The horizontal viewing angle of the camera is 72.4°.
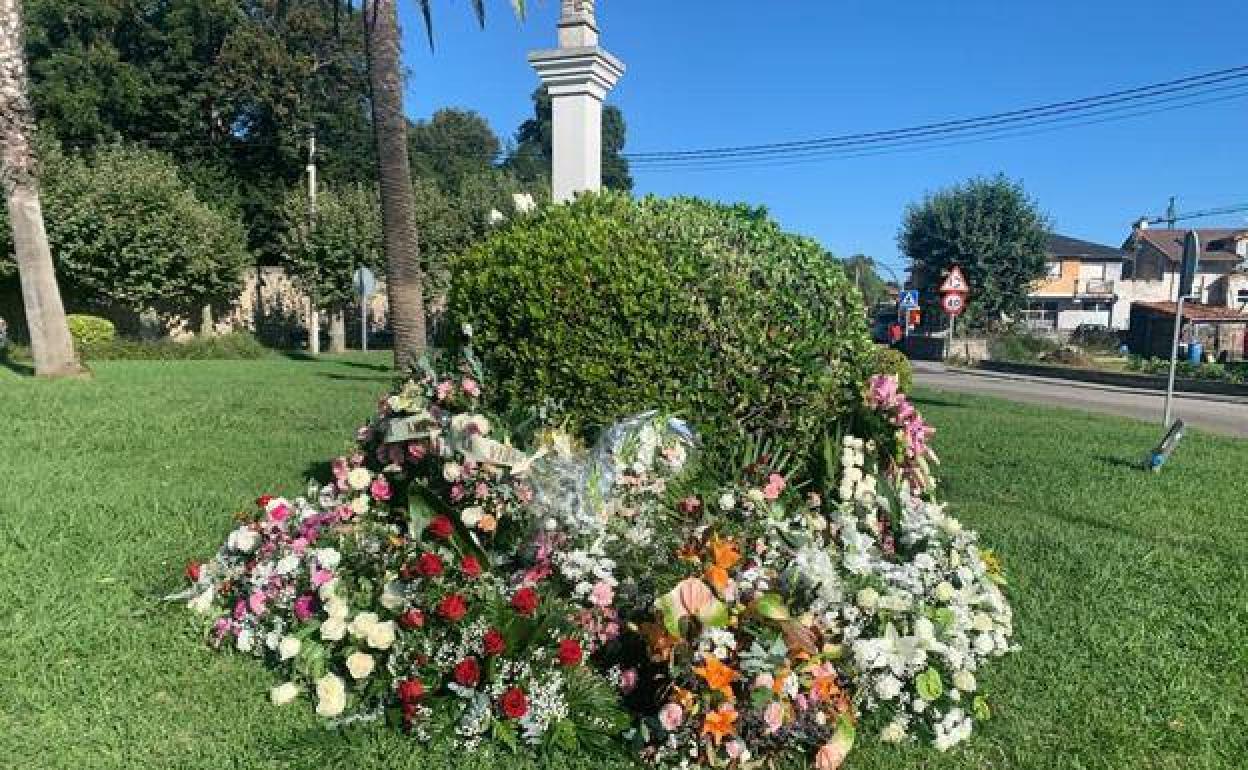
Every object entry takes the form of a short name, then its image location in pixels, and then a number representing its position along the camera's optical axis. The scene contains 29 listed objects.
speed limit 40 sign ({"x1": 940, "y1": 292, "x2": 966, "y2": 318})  17.75
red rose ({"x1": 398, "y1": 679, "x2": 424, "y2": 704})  2.75
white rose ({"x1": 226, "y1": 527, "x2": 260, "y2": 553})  3.64
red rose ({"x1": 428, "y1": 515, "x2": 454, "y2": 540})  3.31
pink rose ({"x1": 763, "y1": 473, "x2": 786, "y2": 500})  3.58
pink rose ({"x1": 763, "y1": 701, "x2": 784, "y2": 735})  2.52
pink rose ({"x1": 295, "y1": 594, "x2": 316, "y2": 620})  3.15
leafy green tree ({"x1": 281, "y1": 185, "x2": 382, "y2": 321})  27.89
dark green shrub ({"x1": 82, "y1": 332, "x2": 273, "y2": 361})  20.58
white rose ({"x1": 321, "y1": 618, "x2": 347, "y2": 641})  2.93
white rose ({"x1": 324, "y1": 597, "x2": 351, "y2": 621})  2.97
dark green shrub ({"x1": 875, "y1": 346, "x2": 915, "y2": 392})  7.93
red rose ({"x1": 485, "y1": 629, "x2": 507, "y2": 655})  2.78
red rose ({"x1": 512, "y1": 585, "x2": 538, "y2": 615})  2.87
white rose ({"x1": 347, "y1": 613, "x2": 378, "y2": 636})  2.89
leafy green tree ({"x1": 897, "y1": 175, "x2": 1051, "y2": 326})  36.84
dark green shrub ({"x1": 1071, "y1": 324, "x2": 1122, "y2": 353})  39.56
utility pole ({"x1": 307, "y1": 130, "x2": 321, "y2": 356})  28.22
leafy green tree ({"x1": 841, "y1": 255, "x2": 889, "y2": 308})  89.00
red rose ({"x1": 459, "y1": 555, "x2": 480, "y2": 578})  3.16
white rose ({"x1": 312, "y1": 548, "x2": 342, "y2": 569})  3.28
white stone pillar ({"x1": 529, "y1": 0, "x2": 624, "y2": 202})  6.19
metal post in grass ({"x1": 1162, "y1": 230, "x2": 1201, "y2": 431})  9.83
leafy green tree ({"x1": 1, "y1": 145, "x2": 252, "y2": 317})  23.05
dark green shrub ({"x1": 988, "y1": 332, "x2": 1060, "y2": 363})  35.06
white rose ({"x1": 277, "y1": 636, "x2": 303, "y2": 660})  2.99
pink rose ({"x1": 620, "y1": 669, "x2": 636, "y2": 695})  2.94
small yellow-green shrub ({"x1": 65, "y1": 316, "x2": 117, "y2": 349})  21.97
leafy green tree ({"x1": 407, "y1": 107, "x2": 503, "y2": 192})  56.75
